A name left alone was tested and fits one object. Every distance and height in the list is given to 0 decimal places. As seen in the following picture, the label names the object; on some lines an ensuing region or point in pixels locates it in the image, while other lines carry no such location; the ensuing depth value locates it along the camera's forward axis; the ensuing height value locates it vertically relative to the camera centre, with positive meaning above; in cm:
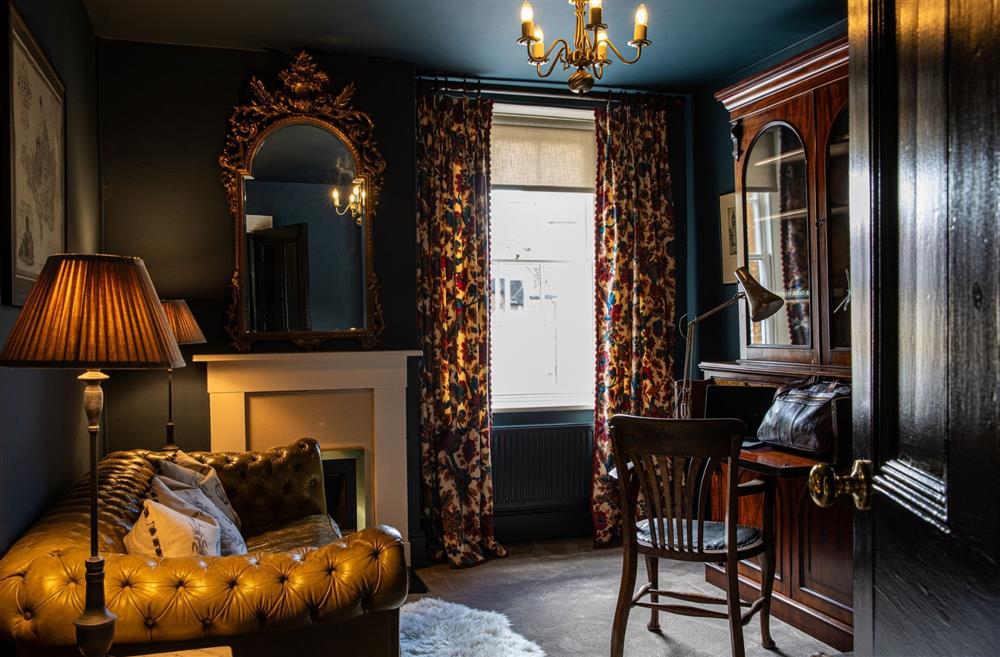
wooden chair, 255 -64
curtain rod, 452 +135
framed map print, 213 +50
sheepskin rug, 309 -129
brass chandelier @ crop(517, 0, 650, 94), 263 +96
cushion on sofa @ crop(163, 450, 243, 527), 297 -61
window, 484 +37
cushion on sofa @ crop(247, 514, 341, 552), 304 -85
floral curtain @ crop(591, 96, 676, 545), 478 +28
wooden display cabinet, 311 +24
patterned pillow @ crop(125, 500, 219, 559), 218 -59
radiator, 472 -90
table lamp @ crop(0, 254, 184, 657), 159 -1
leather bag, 304 -41
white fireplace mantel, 394 -34
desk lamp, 347 +7
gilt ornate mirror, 401 +58
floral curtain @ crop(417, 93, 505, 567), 446 -2
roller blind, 479 +103
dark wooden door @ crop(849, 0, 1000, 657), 64 -1
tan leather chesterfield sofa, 179 -64
